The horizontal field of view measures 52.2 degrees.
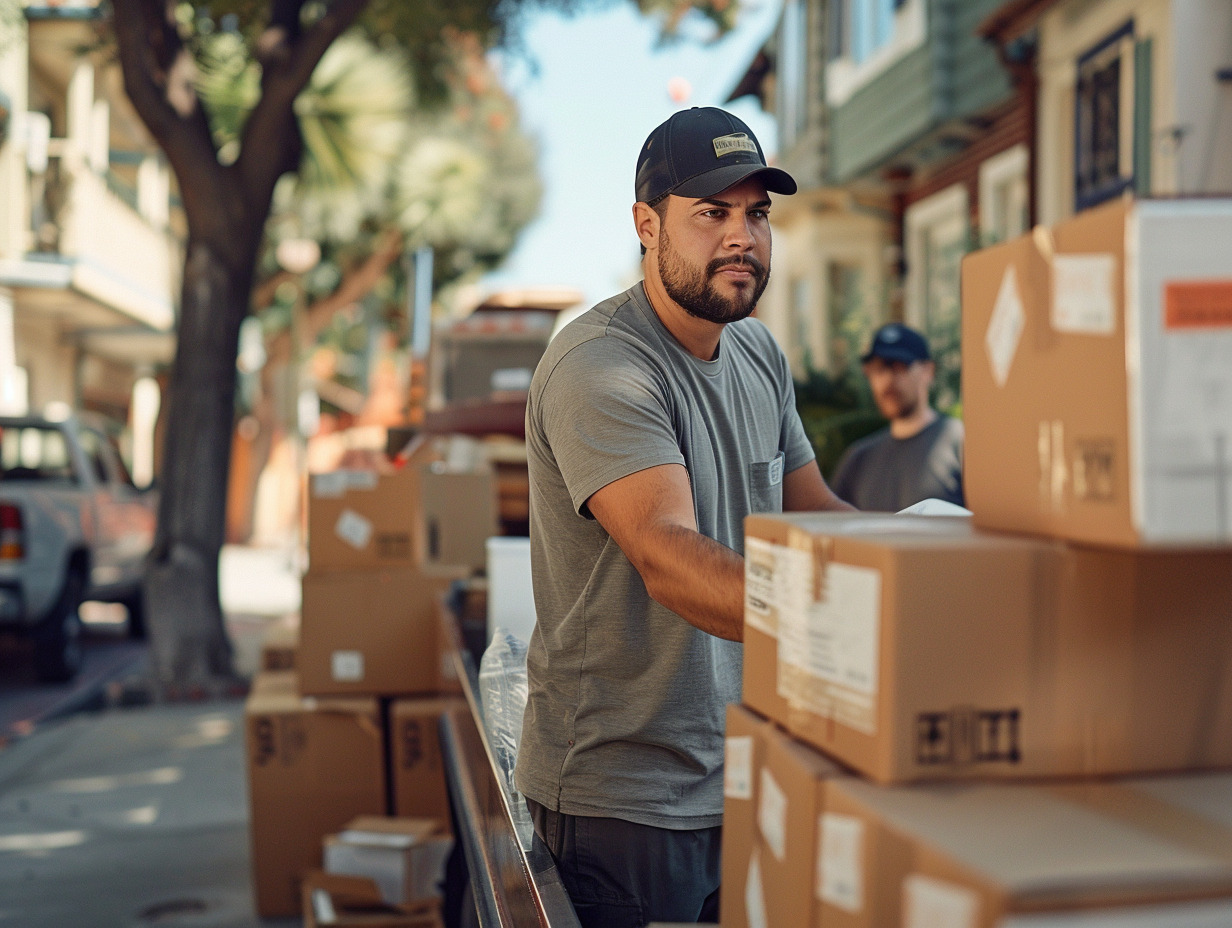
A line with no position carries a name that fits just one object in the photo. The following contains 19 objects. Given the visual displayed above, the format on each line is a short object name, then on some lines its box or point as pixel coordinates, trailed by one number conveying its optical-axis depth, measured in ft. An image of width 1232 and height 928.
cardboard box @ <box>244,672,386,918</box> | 16.26
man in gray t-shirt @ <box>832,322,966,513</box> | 16.89
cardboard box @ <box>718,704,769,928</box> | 4.62
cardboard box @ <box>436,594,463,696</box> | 12.63
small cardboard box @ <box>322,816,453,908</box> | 13.99
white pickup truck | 29.32
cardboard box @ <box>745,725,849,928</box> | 4.00
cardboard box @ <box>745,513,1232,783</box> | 3.92
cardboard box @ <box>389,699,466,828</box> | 16.43
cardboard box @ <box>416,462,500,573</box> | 19.66
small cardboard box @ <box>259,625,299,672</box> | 20.51
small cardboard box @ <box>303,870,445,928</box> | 13.83
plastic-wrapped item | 9.41
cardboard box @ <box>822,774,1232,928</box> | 3.06
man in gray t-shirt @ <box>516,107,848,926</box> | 6.96
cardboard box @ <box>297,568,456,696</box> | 17.12
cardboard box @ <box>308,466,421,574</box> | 17.75
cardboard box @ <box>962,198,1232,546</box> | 3.59
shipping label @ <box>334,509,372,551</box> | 17.75
